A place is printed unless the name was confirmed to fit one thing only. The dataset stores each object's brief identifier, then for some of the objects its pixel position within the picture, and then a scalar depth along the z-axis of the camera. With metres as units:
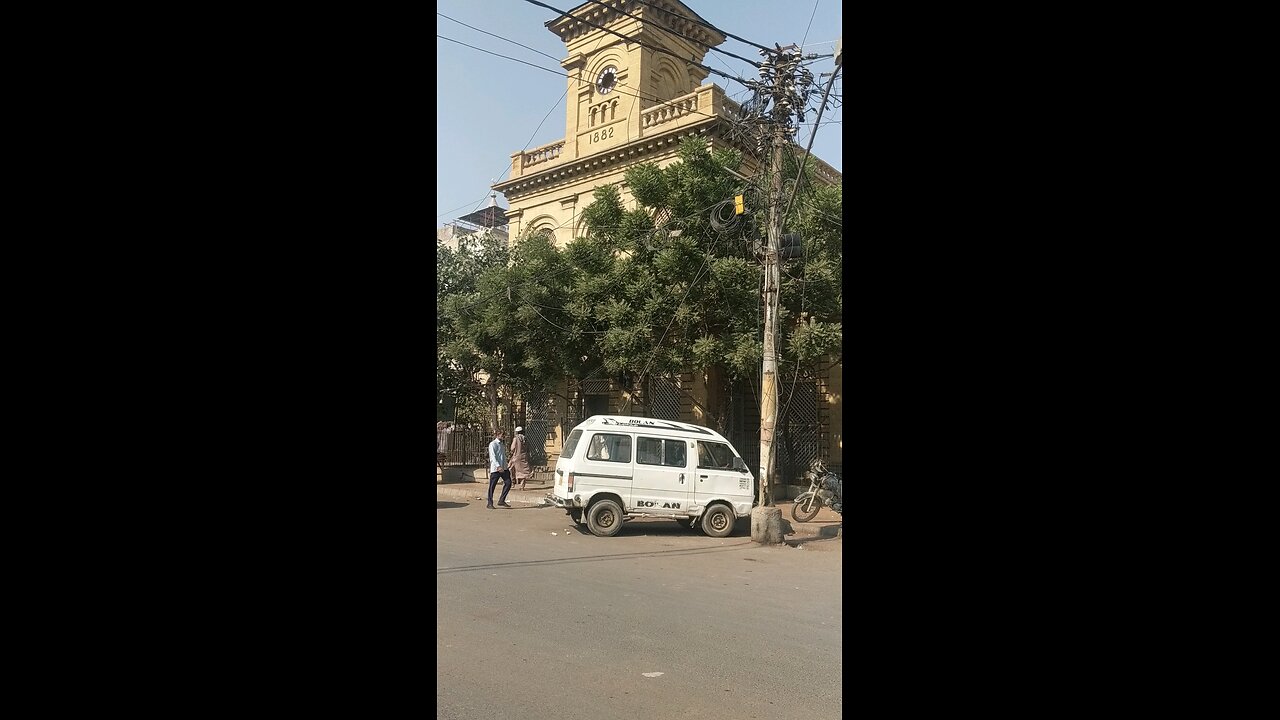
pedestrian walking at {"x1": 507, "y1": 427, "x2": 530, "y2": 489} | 14.36
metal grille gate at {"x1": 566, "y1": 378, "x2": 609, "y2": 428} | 19.04
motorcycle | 12.02
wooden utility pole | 10.37
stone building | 16.86
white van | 10.67
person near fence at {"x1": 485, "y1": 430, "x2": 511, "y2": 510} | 13.31
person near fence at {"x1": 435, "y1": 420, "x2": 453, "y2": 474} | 17.87
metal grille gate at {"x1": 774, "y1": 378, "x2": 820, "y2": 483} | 15.92
